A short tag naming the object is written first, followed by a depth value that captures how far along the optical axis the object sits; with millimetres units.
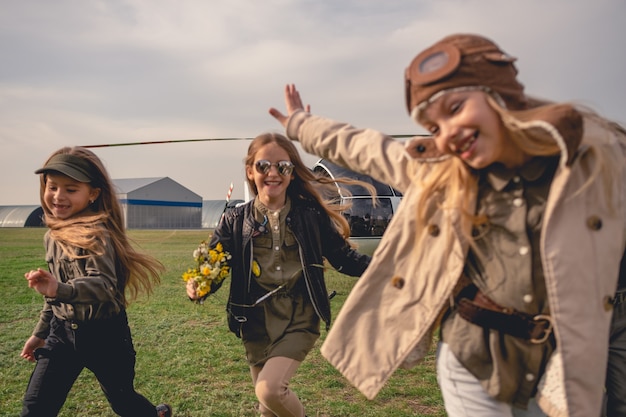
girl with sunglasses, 3688
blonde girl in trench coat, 1869
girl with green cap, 3283
